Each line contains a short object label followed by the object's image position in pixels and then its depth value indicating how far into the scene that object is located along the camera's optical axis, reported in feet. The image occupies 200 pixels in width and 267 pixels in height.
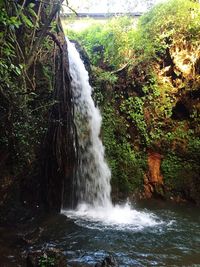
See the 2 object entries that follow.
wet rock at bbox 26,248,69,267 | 8.88
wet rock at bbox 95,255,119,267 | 9.53
